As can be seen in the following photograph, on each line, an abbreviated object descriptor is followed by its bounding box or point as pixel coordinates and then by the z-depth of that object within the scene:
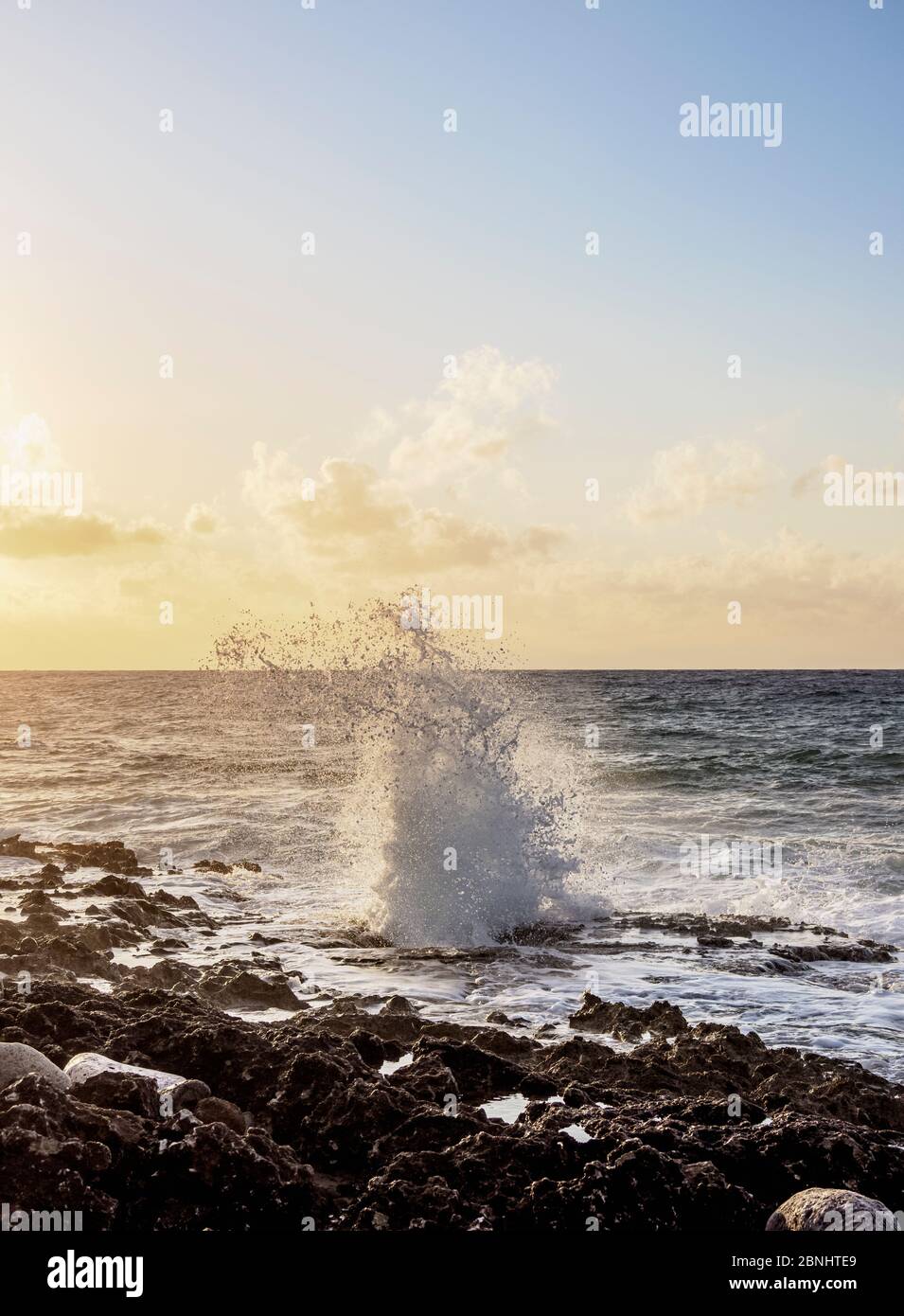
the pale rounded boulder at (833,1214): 4.34
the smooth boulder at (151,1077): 5.28
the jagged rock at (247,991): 8.44
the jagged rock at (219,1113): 5.13
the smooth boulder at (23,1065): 5.19
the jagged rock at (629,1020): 7.97
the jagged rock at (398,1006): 8.18
